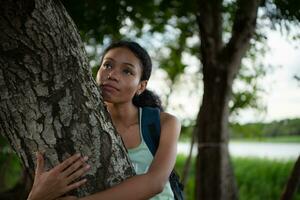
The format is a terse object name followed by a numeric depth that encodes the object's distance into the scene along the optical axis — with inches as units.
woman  51.3
